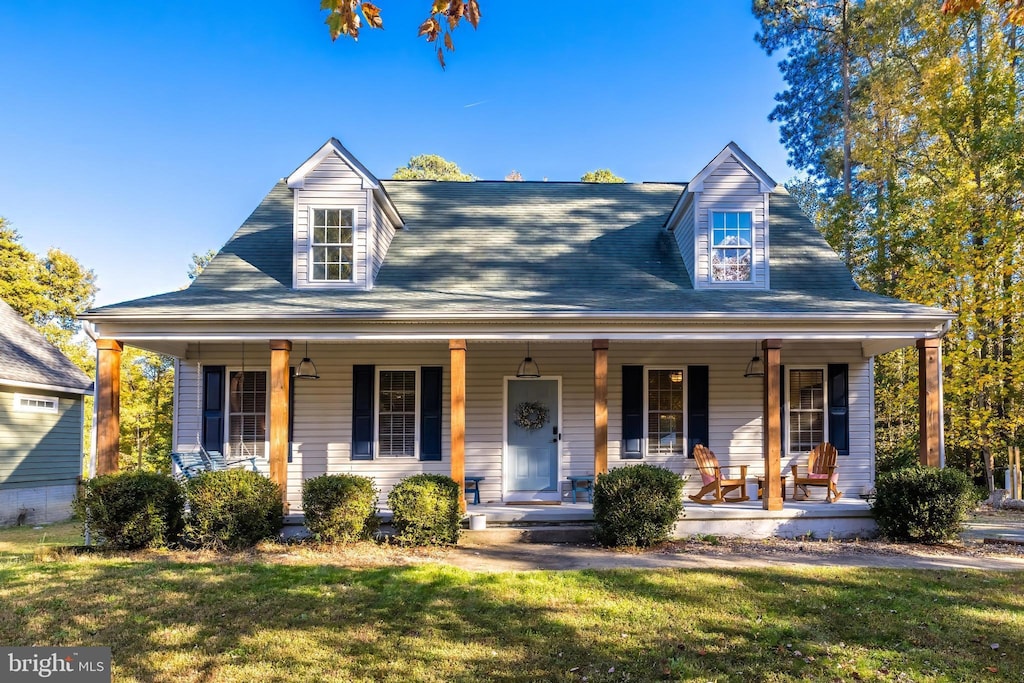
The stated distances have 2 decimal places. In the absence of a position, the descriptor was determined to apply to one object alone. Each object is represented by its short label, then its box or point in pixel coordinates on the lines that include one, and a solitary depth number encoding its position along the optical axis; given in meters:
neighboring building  13.12
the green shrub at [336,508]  7.76
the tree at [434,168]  36.00
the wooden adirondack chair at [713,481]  9.48
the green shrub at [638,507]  7.77
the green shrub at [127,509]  7.62
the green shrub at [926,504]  7.83
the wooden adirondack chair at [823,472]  9.35
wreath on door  10.54
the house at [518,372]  10.17
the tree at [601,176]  25.83
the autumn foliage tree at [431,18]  3.18
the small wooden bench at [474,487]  10.05
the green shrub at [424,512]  7.74
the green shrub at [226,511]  7.65
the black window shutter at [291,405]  10.27
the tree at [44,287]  21.12
